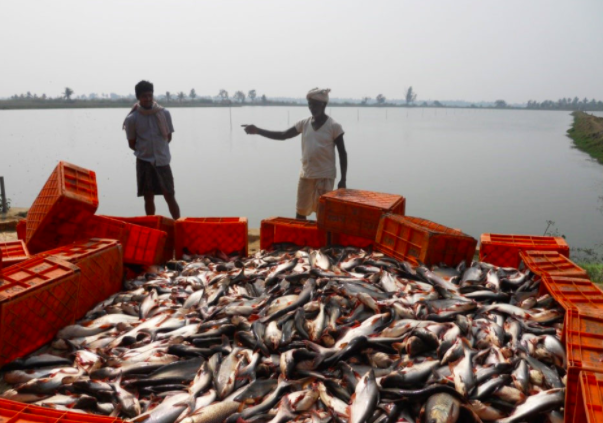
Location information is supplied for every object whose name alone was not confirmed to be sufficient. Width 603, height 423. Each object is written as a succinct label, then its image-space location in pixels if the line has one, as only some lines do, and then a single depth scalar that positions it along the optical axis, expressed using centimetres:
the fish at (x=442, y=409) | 289
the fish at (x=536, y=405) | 309
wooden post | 1139
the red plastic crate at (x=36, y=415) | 259
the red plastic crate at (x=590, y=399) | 250
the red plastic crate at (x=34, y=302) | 393
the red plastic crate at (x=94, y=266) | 488
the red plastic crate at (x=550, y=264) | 490
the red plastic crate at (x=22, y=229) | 640
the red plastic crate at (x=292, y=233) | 677
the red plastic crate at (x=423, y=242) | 553
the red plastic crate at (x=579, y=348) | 296
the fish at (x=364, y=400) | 306
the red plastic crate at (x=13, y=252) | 487
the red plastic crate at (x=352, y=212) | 614
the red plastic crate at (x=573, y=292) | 419
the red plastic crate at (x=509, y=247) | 593
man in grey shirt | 746
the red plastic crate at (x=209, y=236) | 662
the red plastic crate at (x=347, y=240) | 654
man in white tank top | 721
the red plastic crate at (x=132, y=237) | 592
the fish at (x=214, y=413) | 304
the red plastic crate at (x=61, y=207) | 525
